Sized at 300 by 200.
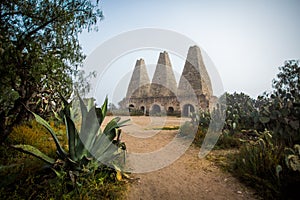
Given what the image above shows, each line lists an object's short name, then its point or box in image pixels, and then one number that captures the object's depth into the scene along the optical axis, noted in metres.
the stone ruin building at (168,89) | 17.66
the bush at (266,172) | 2.02
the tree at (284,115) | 3.33
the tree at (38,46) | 3.18
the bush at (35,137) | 3.29
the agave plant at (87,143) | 2.09
